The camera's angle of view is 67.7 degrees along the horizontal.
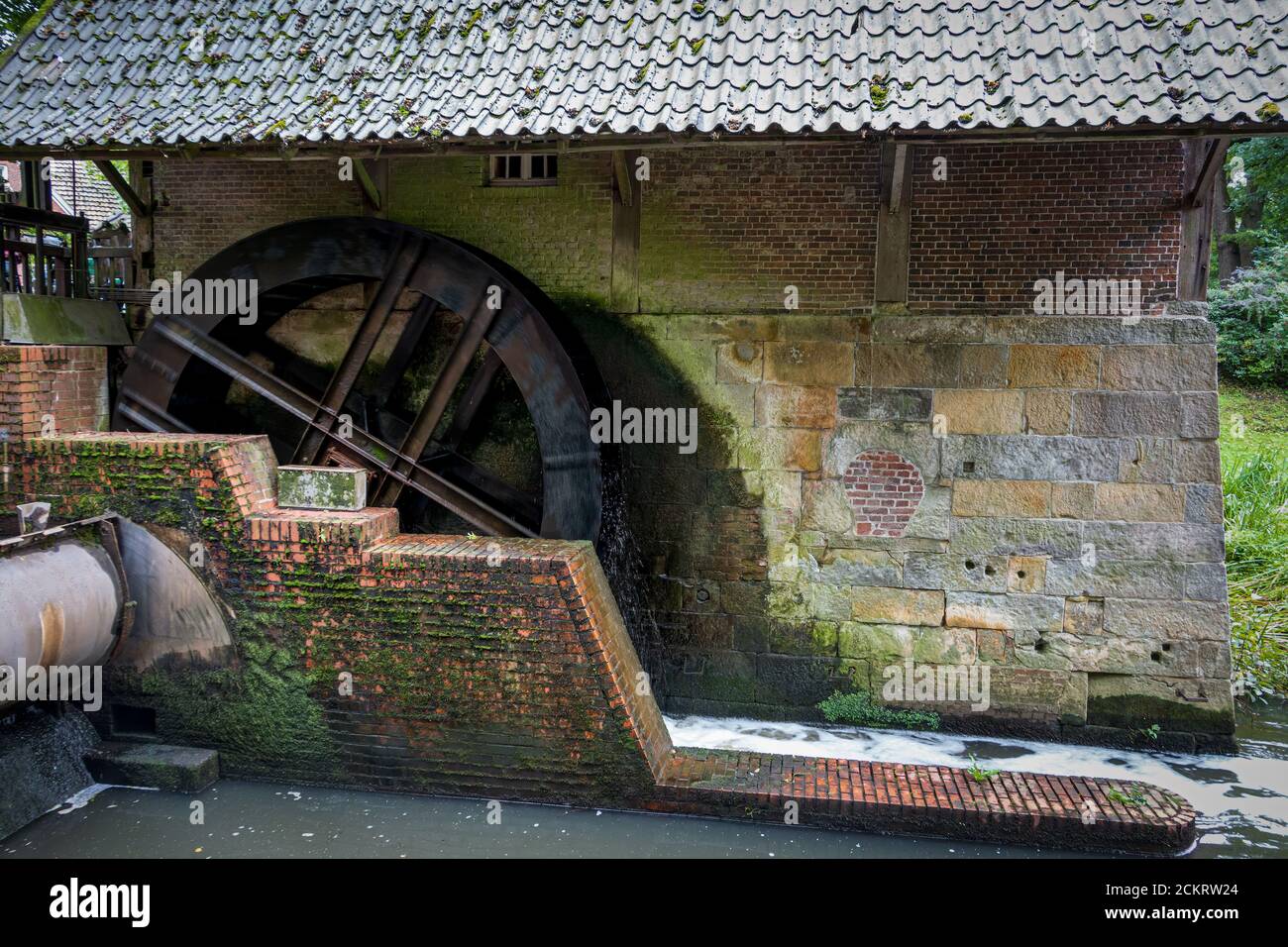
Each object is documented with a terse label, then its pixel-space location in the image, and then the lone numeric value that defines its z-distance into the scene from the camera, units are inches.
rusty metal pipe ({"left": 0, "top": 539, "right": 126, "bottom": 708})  165.3
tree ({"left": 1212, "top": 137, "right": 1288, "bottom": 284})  438.9
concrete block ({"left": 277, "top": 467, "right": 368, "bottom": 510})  191.6
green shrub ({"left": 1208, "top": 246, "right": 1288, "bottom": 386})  499.5
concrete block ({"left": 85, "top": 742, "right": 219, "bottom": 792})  187.8
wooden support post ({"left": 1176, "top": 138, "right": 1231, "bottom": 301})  209.8
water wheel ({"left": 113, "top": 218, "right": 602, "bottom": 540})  224.1
